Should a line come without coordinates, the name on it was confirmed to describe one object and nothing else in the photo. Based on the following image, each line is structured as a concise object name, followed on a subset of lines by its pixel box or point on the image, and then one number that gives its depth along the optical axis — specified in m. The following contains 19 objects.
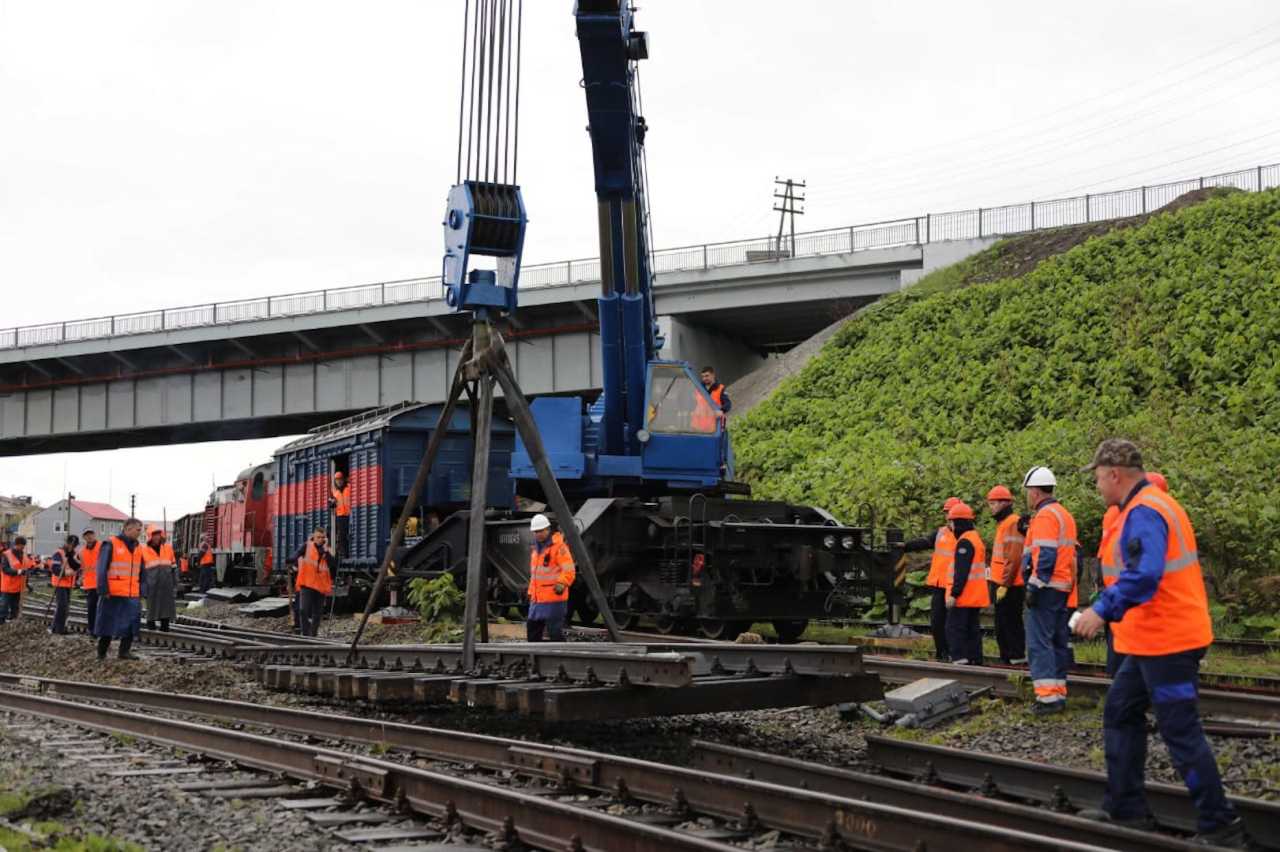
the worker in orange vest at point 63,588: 19.08
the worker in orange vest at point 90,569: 17.69
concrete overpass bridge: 36.03
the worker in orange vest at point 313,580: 15.91
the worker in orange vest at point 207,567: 32.41
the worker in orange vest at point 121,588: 14.47
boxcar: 20.17
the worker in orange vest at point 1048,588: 8.60
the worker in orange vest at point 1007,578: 10.41
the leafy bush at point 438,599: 16.91
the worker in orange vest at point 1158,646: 5.02
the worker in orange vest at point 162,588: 17.81
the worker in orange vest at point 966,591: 10.57
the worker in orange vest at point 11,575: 21.49
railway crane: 13.34
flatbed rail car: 13.50
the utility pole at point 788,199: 56.25
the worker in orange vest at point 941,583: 11.80
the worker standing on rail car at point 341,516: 21.67
